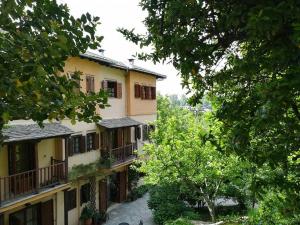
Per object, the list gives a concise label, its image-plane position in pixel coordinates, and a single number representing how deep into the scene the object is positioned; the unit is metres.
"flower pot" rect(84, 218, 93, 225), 21.55
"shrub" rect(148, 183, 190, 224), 21.31
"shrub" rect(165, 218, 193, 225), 16.27
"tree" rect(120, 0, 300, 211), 3.54
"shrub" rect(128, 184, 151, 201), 27.59
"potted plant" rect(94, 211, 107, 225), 21.83
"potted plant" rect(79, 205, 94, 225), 21.55
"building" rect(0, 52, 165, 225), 16.47
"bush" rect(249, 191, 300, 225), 4.29
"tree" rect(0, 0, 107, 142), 3.76
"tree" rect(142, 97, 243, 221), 17.17
